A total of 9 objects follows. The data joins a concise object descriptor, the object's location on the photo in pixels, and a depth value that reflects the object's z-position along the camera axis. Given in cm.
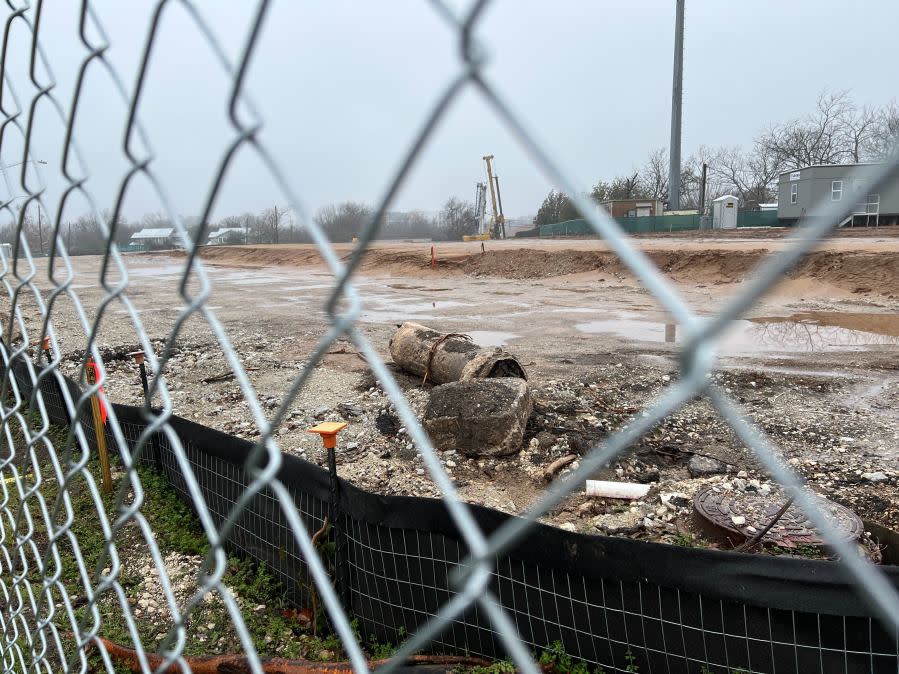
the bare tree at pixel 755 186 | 4403
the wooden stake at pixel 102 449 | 498
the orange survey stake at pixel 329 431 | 322
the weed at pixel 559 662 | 284
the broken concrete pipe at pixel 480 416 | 530
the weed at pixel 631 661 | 276
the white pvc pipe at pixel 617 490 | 457
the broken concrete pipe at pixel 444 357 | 655
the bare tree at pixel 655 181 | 5175
